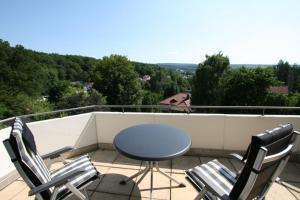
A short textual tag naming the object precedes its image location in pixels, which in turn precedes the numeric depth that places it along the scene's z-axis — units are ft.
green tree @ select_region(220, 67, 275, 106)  56.13
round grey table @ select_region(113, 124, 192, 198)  5.67
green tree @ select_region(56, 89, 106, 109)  38.57
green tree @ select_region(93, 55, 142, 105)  66.18
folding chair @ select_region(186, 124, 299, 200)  3.69
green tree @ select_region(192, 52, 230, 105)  62.85
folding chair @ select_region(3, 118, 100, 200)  4.50
